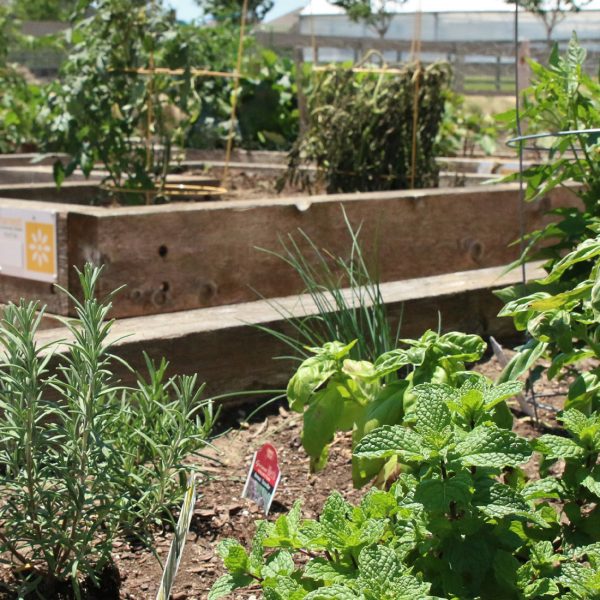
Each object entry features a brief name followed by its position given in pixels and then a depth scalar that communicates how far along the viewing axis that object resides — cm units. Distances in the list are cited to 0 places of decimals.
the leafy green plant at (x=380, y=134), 527
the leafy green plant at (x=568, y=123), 262
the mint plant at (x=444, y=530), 146
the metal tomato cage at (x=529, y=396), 245
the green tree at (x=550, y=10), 2094
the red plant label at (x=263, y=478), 234
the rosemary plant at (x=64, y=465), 171
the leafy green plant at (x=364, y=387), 188
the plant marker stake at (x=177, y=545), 170
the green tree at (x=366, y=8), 2627
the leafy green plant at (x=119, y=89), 462
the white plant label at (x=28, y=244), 362
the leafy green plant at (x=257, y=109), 914
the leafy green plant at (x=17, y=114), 987
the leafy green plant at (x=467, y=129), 988
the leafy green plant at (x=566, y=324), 185
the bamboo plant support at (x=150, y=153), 465
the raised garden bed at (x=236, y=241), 355
